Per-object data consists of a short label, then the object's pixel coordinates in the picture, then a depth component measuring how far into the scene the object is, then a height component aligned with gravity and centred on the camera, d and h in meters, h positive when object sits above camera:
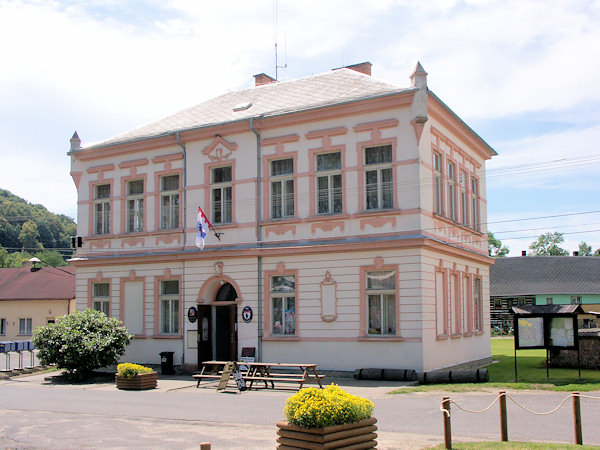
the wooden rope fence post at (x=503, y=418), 10.96 -1.92
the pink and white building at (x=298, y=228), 21.69 +2.51
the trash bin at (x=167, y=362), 24.66 -2.21
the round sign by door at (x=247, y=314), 23.77 -0.49
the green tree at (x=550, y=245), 106.50 +8.34
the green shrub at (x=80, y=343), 23.14 -1.42
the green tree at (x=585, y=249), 126.86 +9.06
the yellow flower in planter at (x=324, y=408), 9.02 -1.45
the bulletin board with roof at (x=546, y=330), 19.73 -0.93
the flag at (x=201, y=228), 23.98 +2.55
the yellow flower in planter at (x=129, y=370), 20.64 -2.09
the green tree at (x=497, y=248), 105.08 +7.96
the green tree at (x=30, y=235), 95.62 +9.27
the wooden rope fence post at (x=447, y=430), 10.33 -1.99
